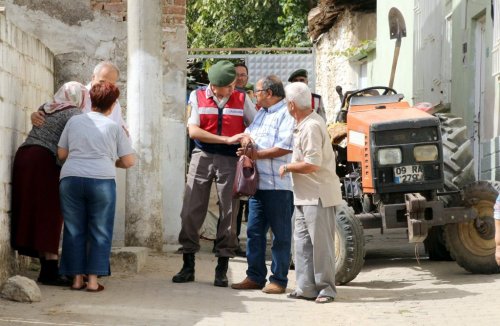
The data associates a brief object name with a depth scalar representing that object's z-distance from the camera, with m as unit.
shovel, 13.85
